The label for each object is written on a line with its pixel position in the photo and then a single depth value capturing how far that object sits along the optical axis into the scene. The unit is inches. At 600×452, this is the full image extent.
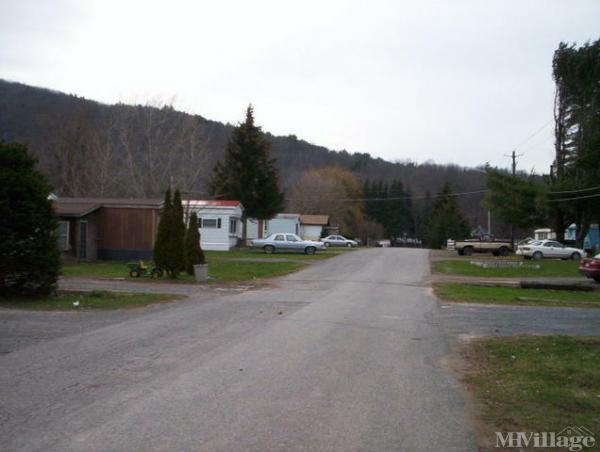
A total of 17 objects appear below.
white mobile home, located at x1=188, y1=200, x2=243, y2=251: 1859.0
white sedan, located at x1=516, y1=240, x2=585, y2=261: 1637.6
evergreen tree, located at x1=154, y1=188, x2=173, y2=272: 916.0
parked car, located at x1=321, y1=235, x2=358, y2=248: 2607.0
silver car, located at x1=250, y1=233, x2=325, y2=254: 1761.8
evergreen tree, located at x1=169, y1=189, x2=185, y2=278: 916.0
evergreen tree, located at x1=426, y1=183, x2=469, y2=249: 2770.7
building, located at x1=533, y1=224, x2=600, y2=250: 2096.5
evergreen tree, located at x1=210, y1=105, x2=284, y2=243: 1956.2
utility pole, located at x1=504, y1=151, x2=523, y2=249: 1876.2
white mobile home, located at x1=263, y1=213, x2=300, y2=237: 2512.3
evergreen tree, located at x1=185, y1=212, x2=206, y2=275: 984.9
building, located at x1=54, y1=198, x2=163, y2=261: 1272.1
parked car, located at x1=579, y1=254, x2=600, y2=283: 1009.5
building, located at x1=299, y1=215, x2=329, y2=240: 2891.2
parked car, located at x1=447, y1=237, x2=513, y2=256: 1870.1
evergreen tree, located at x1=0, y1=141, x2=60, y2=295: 606.5
